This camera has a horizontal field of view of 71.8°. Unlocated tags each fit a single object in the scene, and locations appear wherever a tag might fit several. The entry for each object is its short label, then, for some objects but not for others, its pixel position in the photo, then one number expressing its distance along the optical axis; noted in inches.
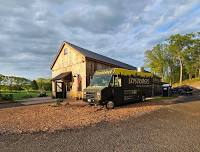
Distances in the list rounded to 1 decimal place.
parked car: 862.9
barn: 675.2
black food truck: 436.1
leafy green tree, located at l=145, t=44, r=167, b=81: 1806.1
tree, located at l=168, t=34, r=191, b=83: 1675.9
